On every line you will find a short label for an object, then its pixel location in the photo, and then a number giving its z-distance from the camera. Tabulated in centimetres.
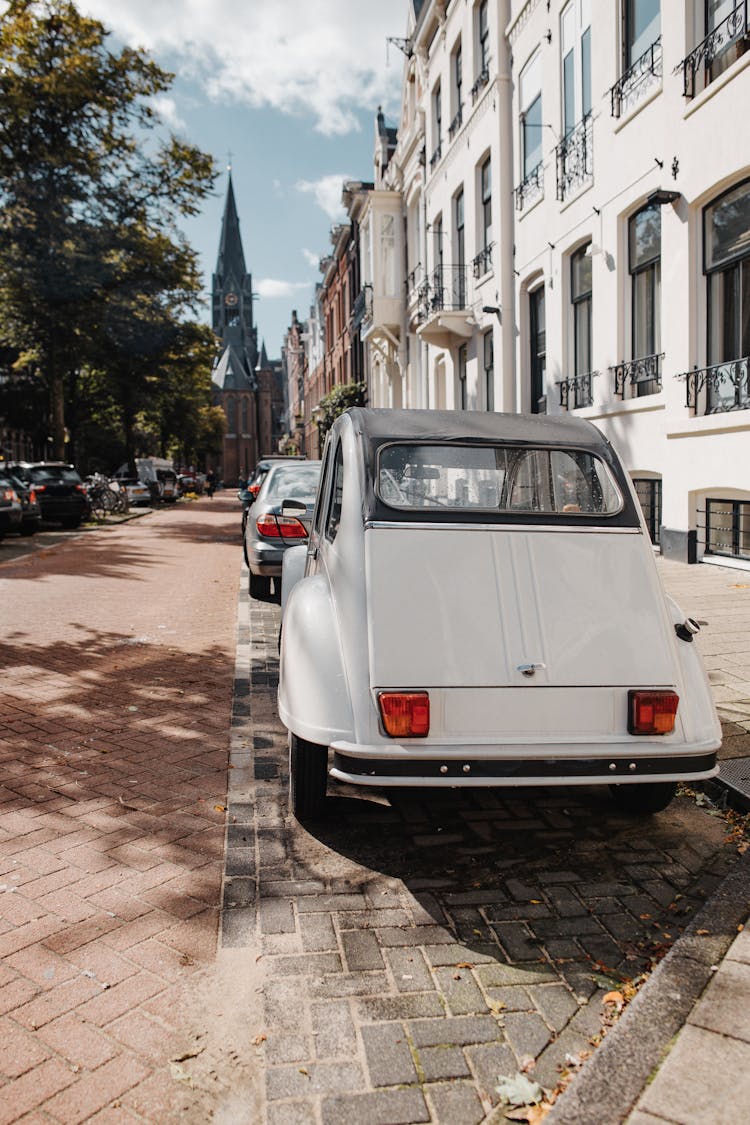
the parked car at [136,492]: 4112
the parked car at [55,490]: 2483
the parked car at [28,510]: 2161
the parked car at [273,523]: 999
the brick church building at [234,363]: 12394
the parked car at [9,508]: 1948
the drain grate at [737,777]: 429
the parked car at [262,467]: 1840
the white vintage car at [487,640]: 351
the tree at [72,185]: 2555
